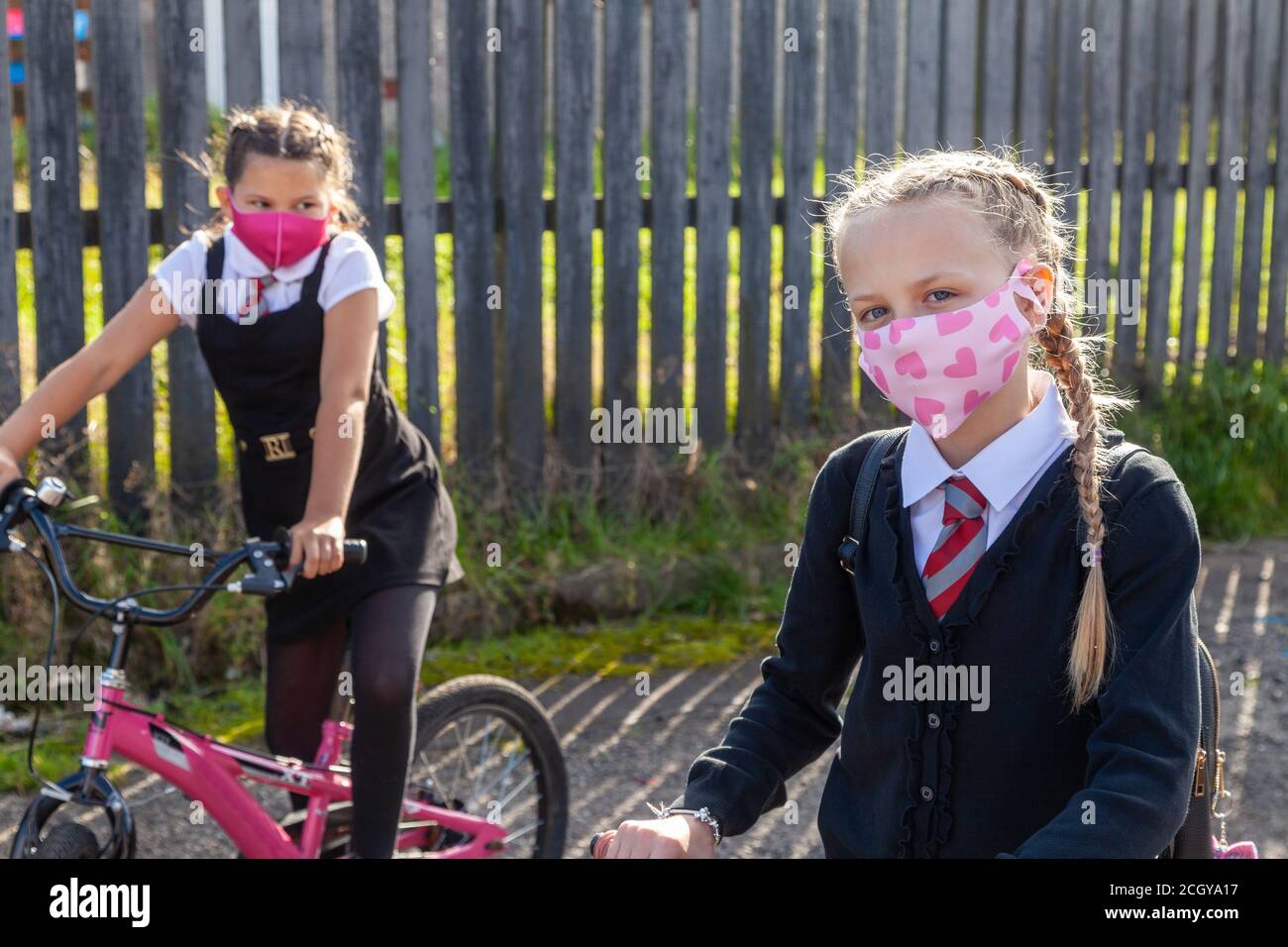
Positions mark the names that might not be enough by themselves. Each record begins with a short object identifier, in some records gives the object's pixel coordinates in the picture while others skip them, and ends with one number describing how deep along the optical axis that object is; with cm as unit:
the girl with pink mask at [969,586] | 180
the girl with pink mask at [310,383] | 321
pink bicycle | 286
